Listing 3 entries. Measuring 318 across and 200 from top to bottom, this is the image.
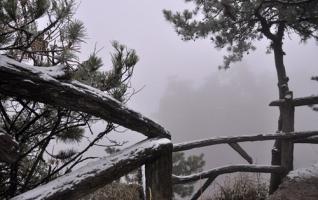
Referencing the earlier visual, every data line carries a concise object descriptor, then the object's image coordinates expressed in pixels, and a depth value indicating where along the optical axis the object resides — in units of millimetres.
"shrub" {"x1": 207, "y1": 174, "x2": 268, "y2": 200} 4262
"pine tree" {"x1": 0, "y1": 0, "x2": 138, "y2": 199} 2697
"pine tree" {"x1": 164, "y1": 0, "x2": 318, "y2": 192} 6137
